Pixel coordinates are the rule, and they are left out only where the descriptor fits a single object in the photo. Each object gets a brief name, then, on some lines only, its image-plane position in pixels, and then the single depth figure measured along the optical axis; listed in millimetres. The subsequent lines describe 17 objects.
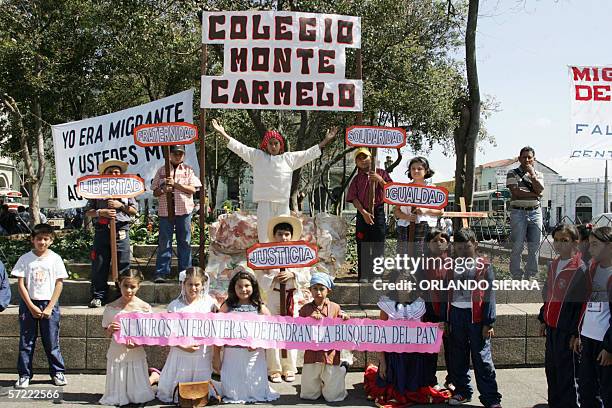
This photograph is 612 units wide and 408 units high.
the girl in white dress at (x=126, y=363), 5180
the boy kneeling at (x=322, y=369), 5359
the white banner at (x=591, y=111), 6988
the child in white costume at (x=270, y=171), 6836
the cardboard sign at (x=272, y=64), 6879
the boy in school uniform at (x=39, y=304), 5516
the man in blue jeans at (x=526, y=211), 7414
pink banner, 5285
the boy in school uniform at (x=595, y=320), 4660
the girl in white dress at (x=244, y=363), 5277
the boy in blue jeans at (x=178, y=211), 6980
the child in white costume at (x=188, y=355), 5246
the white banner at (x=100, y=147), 8125
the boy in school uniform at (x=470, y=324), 5176
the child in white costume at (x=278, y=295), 5898
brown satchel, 5047
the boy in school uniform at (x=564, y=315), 4910
